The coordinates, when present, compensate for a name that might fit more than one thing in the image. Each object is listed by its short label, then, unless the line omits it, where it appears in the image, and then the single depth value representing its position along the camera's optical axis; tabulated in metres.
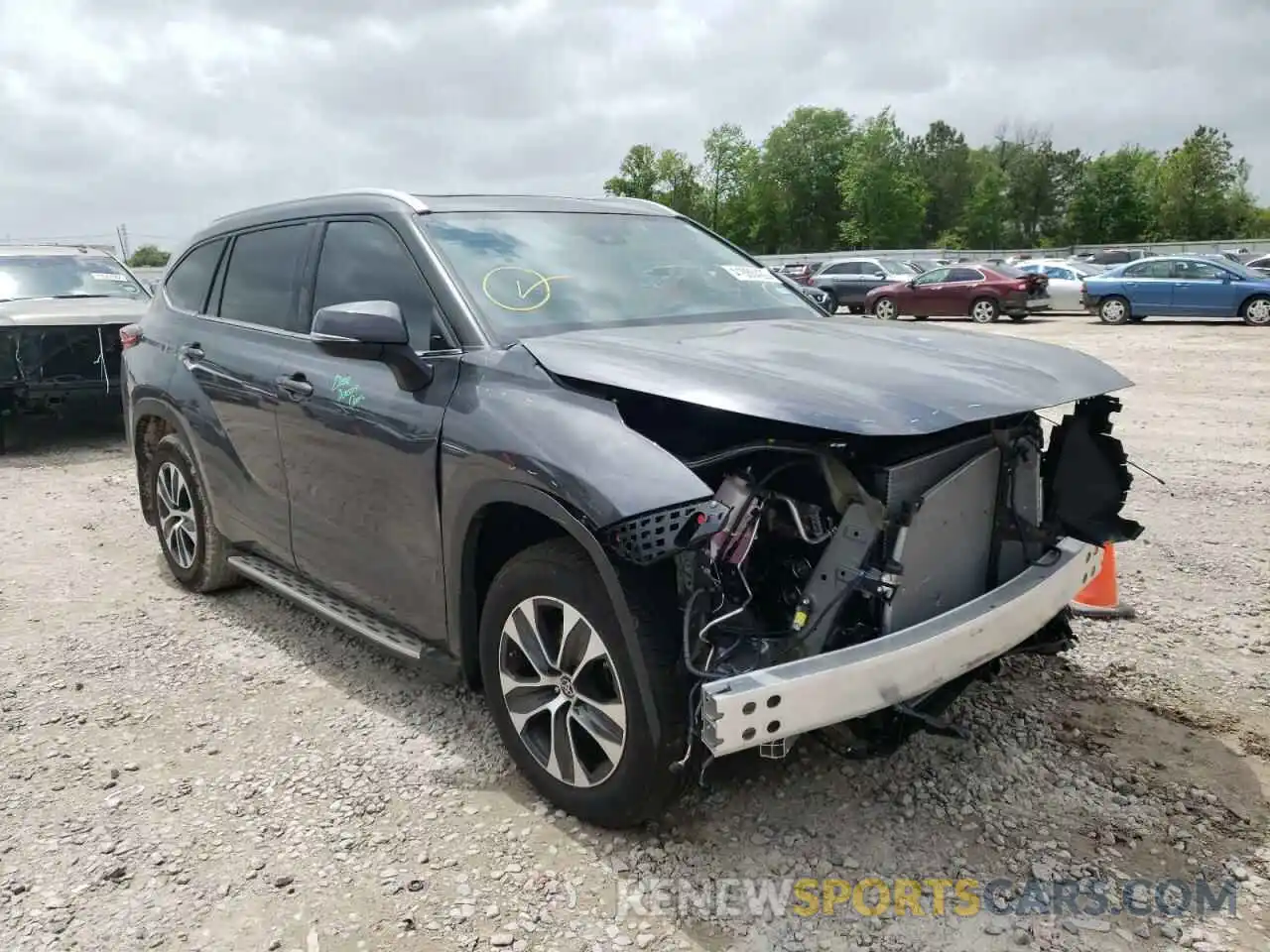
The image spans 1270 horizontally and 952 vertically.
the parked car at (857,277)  27.61
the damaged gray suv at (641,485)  2.54
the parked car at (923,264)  31.94
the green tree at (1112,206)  78.75
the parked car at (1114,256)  42.06
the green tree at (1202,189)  67.56
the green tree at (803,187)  95.75
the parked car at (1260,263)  27.70
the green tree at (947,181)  97.25
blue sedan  20.38
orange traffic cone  4.39
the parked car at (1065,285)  25.58
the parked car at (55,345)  8.69
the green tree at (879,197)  87.31
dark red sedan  23.41
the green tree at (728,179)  97.62
